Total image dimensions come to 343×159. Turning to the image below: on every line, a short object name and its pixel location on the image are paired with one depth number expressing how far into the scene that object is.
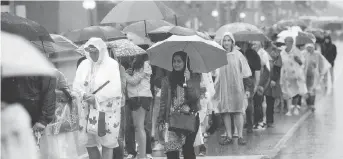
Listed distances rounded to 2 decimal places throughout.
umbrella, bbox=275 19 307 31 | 30.07
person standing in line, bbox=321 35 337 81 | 28.69
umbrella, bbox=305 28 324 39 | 28.50
